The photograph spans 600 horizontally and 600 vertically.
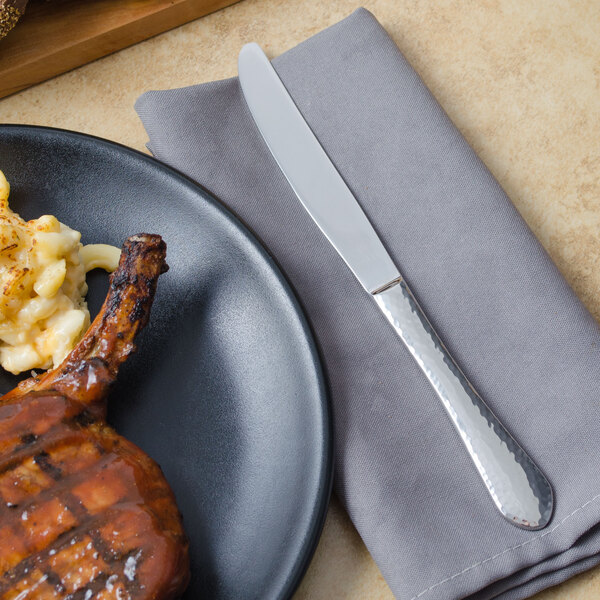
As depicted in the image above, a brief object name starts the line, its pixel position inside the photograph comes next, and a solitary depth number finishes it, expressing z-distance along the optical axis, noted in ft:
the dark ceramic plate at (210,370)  1.91
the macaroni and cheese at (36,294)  1.93
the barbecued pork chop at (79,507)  1.78
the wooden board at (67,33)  2.18
